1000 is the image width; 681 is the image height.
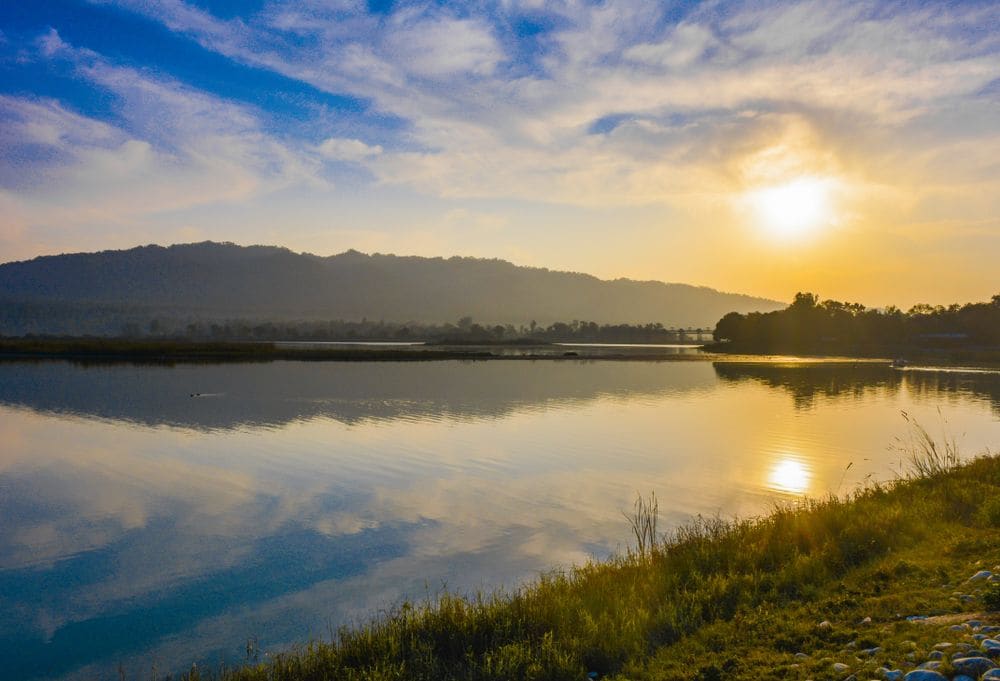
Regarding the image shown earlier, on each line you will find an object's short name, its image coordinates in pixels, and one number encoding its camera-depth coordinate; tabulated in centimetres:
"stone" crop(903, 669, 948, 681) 747
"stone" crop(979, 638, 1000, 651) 798
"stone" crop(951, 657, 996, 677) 748
